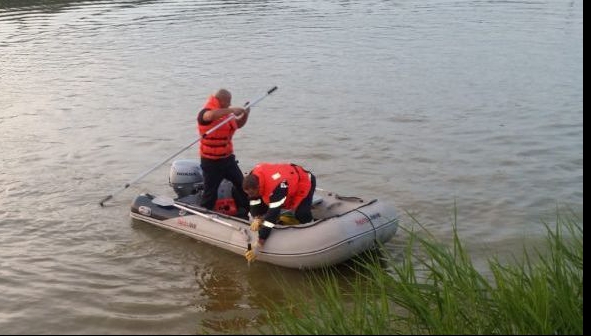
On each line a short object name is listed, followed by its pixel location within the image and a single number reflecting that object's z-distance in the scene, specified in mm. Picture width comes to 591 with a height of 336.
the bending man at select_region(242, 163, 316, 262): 6926
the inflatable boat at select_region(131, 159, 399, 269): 6855
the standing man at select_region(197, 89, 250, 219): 7785
